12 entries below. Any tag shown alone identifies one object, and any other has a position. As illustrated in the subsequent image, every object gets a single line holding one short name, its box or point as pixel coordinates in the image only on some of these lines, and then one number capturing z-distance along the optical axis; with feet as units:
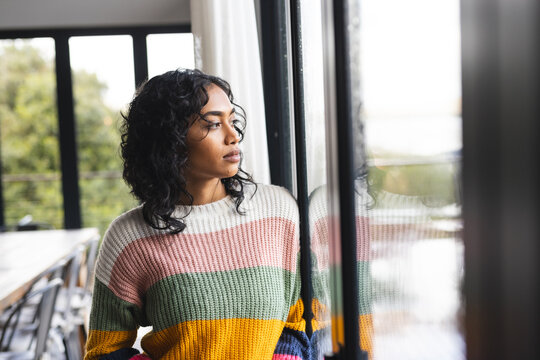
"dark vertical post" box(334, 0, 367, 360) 2.66
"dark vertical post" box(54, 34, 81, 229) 13.02
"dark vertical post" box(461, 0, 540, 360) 1.20
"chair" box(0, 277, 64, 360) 7.13
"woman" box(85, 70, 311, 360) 3.55
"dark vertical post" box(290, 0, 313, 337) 4.05
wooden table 7.68
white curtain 5.90
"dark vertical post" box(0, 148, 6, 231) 13.82
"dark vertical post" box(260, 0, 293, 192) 6.55
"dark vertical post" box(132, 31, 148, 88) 12.89
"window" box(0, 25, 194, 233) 13.00
